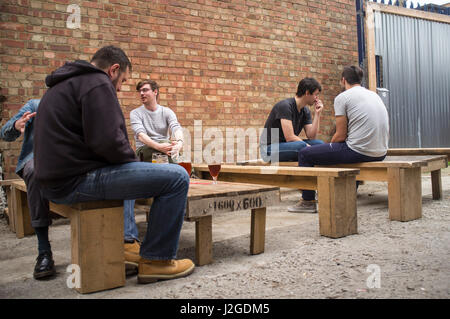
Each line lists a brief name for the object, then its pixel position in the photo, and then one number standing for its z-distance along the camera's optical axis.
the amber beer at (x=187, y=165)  2.66
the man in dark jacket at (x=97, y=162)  1.87
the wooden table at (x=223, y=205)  2.26
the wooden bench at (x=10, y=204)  3.54
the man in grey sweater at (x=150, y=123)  3.81
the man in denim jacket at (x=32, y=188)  2.29
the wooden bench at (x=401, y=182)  3.36
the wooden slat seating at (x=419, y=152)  4.72
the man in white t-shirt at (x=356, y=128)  3.57
